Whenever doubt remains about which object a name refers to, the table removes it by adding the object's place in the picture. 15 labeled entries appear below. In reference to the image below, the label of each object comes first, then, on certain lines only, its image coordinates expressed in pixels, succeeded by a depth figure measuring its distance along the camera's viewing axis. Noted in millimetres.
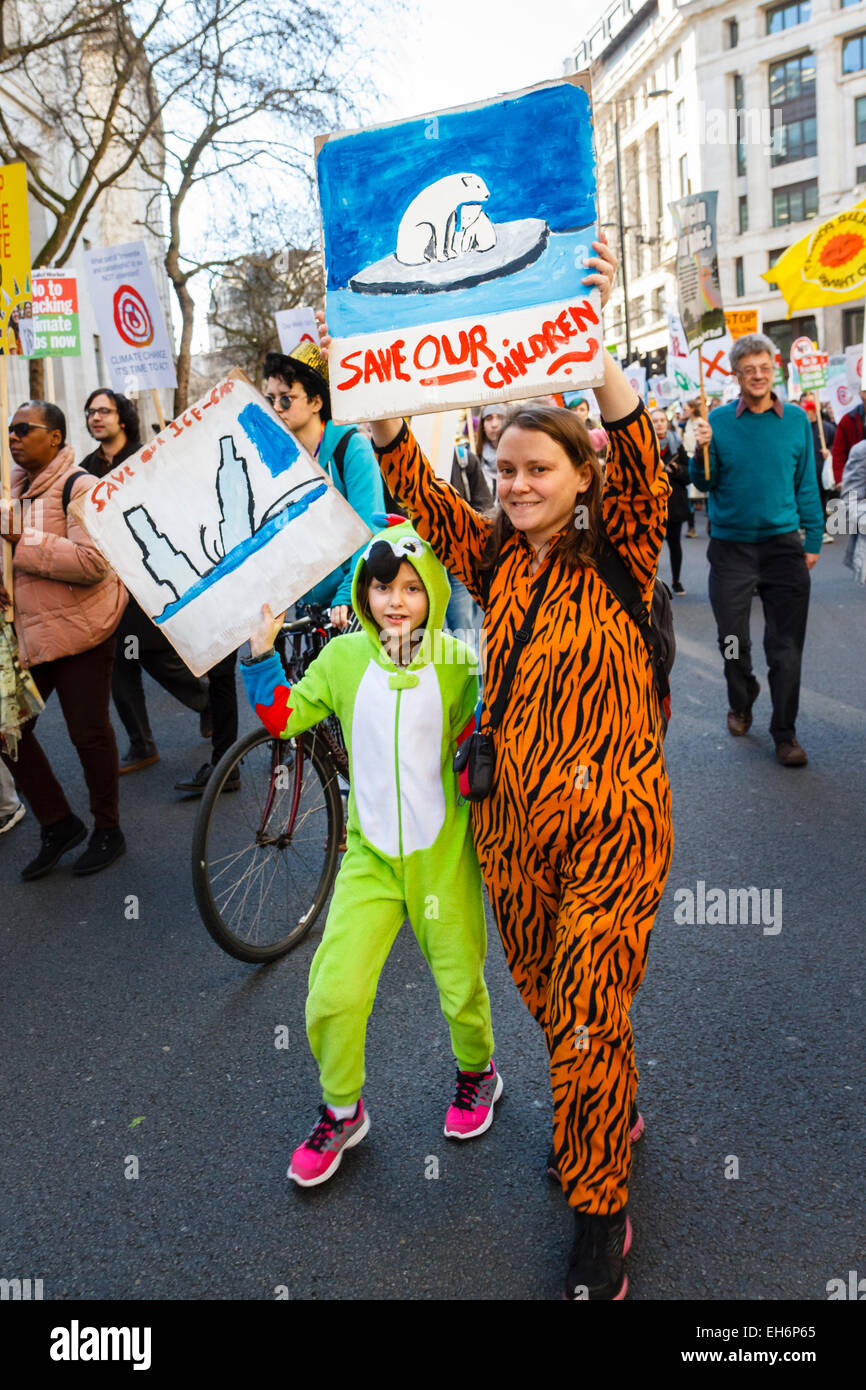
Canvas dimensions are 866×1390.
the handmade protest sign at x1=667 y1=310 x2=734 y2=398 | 17719
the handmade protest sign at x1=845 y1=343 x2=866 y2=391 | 15834
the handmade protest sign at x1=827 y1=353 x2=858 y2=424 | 17688
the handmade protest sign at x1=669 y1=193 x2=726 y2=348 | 7199
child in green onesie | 2789
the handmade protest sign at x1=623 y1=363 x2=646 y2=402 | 19262
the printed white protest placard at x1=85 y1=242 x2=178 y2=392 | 8586
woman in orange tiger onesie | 2318
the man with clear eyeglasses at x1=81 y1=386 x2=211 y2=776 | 6680
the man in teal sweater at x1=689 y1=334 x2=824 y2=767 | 6277
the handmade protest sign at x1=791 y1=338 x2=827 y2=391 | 17250
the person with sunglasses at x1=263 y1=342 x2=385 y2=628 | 4344
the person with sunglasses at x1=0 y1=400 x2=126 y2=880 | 5094
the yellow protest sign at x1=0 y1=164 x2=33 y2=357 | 5102
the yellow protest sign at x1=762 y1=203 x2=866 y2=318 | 11125
